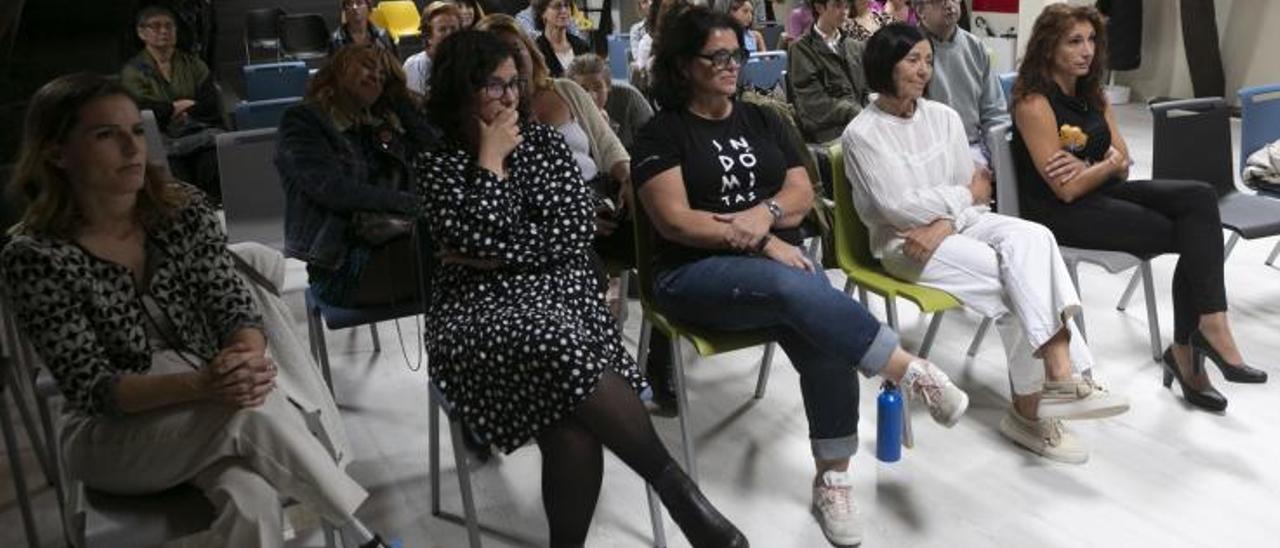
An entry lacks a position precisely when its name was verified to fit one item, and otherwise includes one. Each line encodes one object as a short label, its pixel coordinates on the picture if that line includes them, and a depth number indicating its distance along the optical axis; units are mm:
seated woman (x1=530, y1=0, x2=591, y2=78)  5027
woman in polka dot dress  2049
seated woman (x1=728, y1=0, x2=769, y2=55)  5523
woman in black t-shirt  2285
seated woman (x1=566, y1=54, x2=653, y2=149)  3588
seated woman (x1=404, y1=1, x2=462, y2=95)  4125
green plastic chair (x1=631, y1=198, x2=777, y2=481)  2373
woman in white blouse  2543
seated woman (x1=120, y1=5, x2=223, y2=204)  4824
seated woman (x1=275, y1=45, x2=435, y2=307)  2701
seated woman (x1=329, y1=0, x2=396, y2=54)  5672
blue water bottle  2494
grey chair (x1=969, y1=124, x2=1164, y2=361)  2941
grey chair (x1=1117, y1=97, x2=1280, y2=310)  3299
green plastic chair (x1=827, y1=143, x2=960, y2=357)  2697
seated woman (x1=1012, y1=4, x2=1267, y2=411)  2883
